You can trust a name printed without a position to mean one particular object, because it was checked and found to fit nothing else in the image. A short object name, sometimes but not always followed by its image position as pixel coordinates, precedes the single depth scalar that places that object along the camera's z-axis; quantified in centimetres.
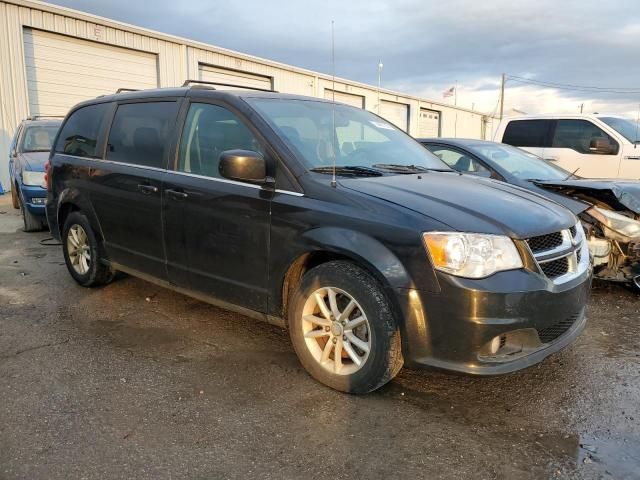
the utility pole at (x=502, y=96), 4406
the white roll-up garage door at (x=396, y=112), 2713
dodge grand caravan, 266
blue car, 798
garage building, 1333
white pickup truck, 848
